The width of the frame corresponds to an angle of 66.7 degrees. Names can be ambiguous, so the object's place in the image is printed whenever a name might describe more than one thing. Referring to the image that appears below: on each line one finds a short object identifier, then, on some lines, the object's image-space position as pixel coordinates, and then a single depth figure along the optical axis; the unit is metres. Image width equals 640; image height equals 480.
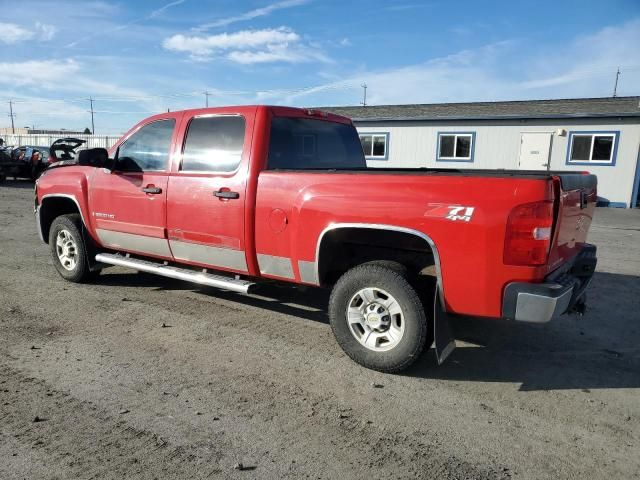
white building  18.12
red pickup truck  3.11
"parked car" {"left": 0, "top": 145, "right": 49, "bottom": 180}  21.47
